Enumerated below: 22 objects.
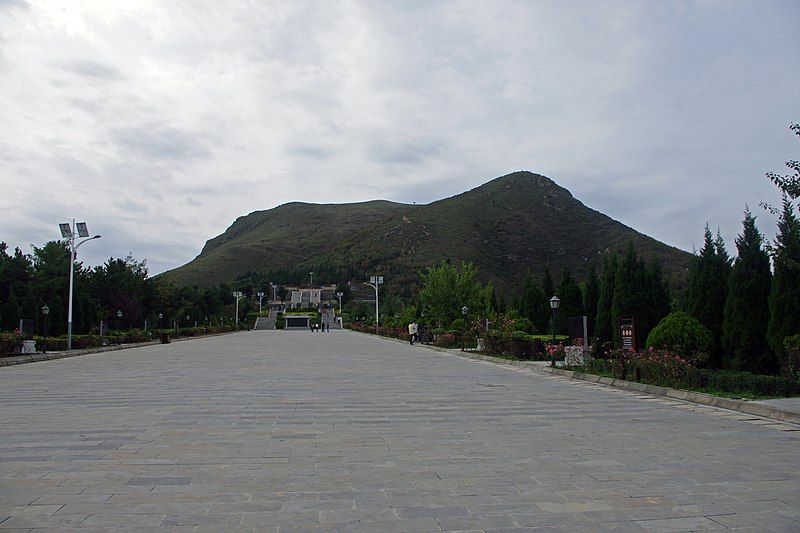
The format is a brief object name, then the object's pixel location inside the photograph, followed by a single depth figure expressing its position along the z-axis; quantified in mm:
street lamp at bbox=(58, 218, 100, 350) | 31406
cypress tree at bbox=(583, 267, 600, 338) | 28969
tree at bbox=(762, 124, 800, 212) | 9930
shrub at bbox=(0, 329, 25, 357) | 24344
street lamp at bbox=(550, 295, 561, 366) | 22803
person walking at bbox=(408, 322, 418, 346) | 41500
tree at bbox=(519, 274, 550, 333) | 36344
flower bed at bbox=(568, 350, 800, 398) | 12094
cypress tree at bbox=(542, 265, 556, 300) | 37894
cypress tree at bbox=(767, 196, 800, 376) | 14445
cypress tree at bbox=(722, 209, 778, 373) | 16000
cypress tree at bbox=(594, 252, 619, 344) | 23562
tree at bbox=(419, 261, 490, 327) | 40875
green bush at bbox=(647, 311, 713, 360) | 16289
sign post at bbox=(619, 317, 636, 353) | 16969
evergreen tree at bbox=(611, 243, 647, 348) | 21359
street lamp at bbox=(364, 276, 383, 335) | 68800
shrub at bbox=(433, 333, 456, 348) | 35750
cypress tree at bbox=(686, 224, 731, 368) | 18250
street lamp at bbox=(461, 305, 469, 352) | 33738
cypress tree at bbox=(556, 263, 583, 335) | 32000
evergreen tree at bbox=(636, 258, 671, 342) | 21500
